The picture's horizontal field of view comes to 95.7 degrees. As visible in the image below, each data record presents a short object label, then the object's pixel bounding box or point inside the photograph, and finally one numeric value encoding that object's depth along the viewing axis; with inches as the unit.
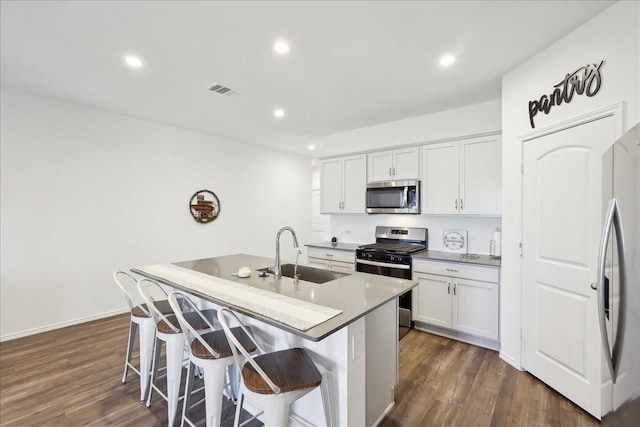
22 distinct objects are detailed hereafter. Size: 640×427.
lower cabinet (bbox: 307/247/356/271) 159.6
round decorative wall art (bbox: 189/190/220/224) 184.7
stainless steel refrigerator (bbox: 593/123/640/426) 39.8
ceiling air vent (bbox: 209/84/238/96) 118.4
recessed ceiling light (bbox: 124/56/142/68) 96.7
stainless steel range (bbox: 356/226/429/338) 137.6
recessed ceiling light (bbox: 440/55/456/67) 94.8
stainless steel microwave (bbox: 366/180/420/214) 148.2
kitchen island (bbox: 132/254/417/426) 59.7
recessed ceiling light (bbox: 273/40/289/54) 87.6
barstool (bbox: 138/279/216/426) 73.0
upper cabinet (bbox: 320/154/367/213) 171.2
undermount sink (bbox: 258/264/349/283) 94.9
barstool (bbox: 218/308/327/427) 52.5
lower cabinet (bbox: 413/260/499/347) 116.6
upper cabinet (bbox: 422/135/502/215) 127.5
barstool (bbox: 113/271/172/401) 84.3
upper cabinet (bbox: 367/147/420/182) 150.9
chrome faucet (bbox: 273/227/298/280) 88.9
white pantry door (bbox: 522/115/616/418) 77.2
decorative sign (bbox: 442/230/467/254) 145.5
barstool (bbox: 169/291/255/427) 64.0
